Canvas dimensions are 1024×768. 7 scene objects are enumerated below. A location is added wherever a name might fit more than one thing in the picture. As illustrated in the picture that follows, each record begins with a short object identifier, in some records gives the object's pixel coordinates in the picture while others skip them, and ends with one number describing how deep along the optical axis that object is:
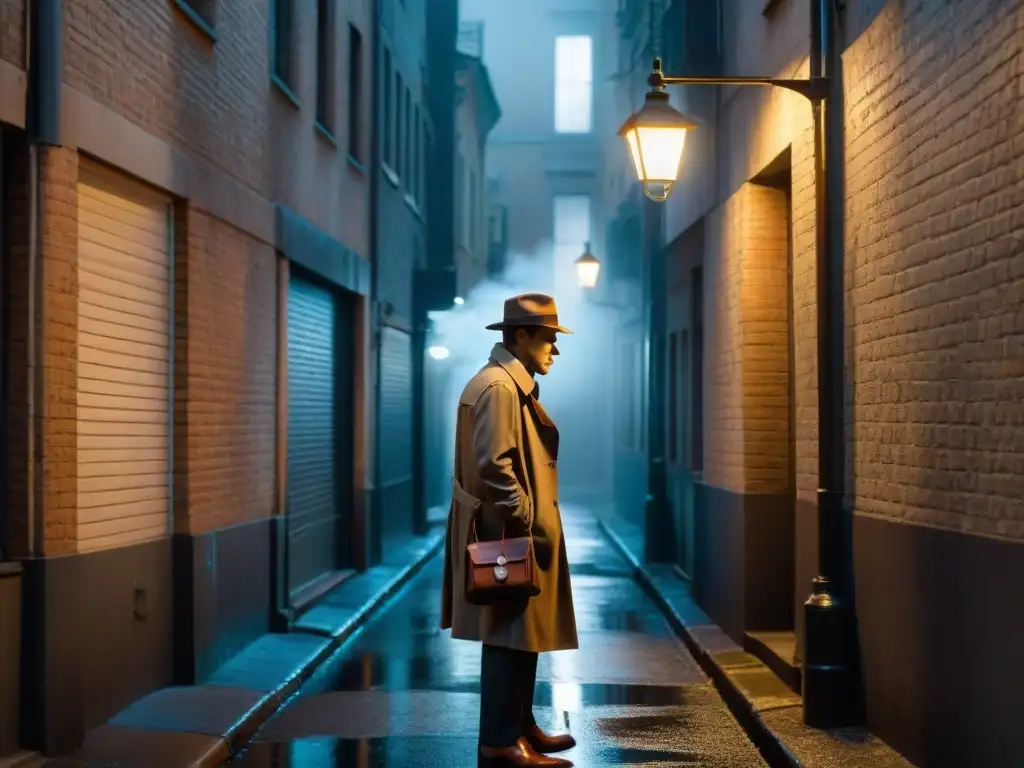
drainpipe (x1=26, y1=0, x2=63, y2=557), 7.20
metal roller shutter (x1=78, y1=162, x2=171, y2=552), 8.16
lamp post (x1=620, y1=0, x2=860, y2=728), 7.93
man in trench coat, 6.77
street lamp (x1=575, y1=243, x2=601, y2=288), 25.03
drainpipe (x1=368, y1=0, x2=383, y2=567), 17.12
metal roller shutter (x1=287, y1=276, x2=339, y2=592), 13.52
